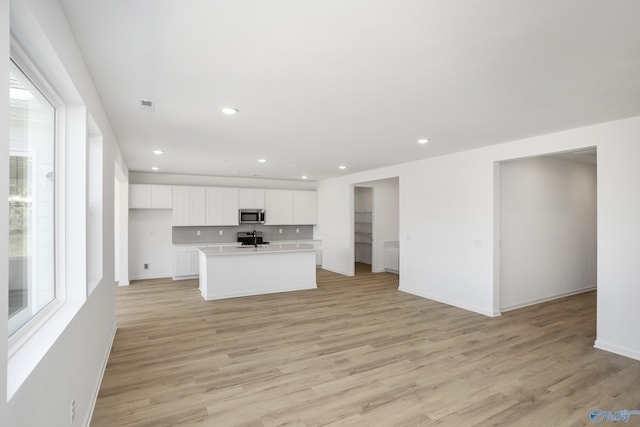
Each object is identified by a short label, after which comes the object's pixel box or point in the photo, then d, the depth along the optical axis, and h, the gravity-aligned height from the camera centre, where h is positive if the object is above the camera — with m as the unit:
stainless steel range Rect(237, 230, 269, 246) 8.01 -0.61
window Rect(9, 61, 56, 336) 1.57 +0.07
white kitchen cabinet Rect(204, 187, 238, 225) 8.07 +0.19
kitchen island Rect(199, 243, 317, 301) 5.94 -1.08
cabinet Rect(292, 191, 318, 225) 9.19 +0.18
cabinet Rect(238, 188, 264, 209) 8.43 +0.40
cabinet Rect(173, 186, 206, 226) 7.75 +0.20
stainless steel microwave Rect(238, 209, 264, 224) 8.44 -0.07
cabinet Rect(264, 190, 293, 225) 8.80 +0.17
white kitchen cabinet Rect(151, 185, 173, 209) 7.55 +0.39
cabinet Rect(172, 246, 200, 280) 7.61 -1.13
